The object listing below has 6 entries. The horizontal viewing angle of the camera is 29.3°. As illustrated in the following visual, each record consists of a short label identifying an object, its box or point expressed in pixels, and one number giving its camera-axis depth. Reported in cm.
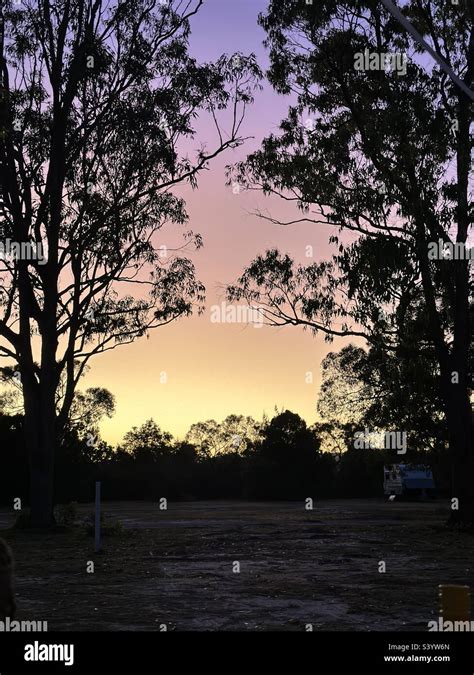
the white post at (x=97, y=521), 1582
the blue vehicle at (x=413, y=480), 5481
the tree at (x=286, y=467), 6297
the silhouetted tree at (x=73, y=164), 2453
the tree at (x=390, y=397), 2661
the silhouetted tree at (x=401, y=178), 2398
